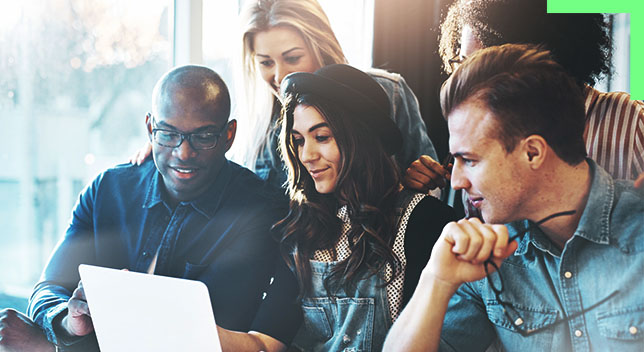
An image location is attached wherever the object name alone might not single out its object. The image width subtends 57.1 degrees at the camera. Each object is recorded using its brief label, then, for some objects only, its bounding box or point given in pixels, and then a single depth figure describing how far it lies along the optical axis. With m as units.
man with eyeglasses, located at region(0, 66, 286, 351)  1.71
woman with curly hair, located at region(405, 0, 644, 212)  1.23
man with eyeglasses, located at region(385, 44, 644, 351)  1.21
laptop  1.62
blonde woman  1.46
